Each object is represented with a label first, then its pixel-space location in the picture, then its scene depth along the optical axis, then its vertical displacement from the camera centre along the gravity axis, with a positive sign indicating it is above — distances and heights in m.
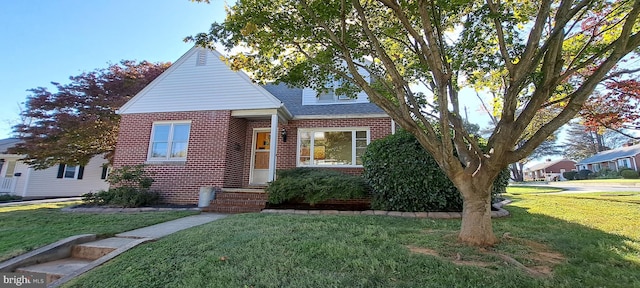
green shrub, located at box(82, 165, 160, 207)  8.31 -0.36
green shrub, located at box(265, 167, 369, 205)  7.28 -0.08
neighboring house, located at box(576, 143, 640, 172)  31.86 +4.09
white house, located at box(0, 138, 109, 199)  15.95 -0.02
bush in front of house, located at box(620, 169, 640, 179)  26.20 +1.70
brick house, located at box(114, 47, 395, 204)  9.35 +1.89
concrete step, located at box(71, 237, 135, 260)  4.13 -1.03
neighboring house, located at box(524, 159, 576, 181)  51.49 +4.48
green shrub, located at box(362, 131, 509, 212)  6.32 +0.16
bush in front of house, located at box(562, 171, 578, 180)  34.81 +2.00
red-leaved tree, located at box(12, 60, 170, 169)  11.52 +2.65
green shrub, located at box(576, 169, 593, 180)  33.06 +1.92
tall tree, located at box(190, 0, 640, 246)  3.46 +2.34
